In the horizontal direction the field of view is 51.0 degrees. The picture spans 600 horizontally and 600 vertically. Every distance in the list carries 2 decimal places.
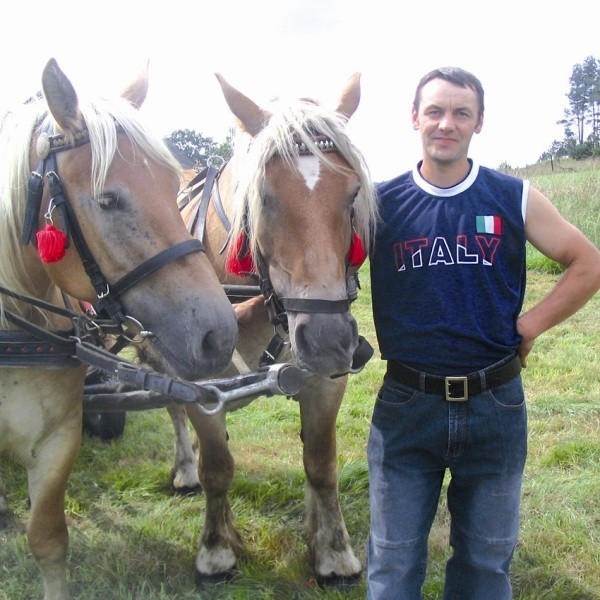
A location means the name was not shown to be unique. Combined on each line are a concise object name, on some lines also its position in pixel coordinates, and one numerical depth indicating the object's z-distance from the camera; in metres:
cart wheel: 4.38
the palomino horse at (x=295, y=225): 2.03
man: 2.05
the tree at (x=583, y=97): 63.55
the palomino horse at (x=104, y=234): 1.92
